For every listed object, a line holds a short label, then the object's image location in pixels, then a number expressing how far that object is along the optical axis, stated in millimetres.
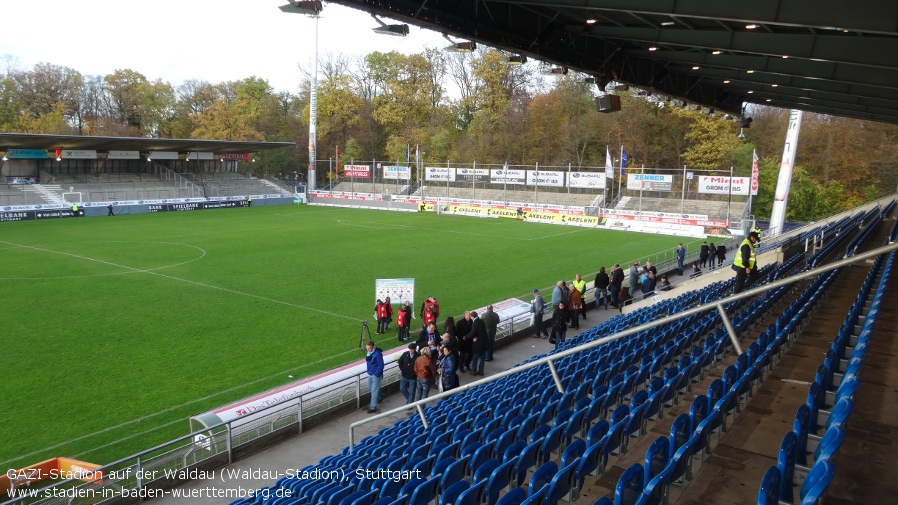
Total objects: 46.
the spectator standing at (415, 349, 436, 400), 10969
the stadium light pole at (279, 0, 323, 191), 60969
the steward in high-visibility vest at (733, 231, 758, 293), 13031
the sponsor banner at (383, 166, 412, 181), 61481
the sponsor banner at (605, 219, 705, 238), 39500
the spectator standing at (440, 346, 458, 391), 10891
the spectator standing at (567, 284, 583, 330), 16609
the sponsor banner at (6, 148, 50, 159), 48562
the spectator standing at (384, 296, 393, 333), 17016
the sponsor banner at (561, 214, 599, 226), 44344
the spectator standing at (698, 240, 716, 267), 25672
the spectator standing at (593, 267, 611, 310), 18953
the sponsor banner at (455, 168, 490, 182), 56581
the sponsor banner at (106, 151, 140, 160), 54806
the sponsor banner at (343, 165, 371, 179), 63969
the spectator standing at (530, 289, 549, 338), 15685
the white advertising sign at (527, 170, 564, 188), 52625
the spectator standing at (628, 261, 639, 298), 20172
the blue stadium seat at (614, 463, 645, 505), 4604
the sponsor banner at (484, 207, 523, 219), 50219
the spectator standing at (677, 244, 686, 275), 25184
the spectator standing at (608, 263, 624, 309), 19094
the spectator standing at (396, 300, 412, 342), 16000
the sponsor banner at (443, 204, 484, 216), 52125
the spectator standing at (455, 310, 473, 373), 13203
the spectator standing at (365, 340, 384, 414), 10930
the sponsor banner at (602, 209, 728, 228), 40619
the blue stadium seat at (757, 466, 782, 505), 3616
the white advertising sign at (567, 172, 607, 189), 50319
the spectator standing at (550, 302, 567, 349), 14867
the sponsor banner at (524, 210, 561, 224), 46781
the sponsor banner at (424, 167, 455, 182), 59906
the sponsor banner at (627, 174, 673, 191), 45656
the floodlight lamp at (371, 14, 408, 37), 11348
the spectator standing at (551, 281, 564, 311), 15158
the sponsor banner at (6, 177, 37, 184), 49594
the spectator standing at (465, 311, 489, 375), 12844
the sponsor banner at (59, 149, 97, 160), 51122
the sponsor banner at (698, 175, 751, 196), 42031
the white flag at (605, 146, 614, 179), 43469
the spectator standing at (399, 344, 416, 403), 11125
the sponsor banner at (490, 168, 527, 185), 54344
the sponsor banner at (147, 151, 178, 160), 57562
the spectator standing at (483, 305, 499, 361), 13758
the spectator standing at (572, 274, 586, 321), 17156
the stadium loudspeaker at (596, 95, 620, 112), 16453
